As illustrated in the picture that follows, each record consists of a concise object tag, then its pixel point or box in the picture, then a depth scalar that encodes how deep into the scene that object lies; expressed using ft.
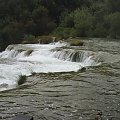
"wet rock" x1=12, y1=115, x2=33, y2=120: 29.66
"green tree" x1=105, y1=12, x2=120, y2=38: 129.59
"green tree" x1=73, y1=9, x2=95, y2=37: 133.92
